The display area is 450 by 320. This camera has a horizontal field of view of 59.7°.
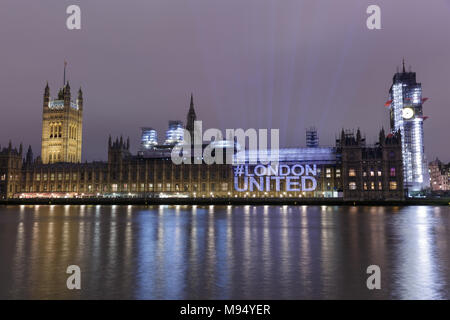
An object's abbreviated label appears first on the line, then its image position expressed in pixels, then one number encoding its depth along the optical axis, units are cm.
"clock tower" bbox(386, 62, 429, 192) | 19700
